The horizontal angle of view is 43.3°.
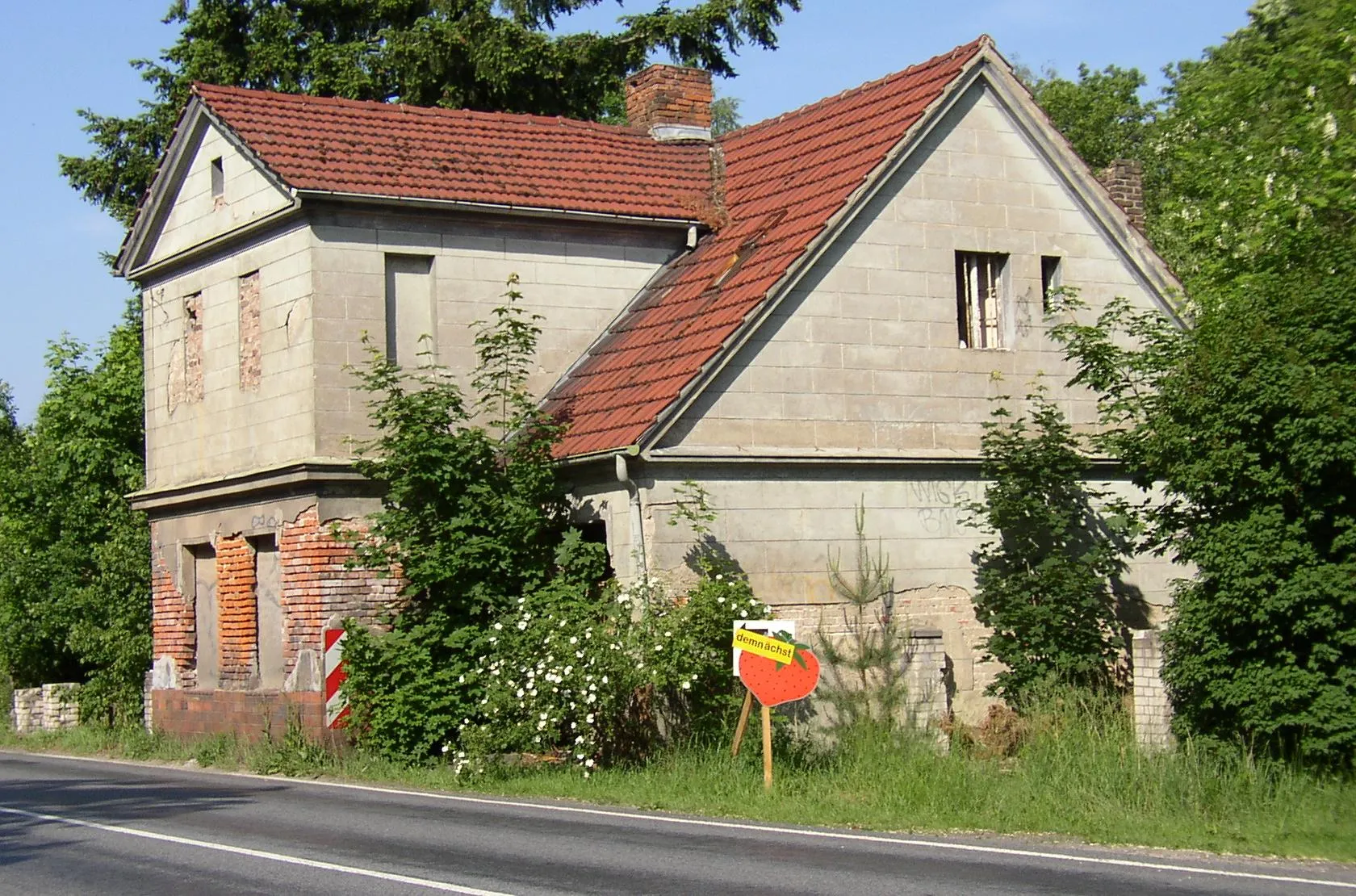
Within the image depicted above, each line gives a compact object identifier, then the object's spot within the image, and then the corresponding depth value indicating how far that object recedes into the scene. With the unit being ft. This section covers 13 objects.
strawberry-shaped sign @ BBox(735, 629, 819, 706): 52.70
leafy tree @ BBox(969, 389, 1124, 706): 62.13
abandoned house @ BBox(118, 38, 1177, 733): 63.72
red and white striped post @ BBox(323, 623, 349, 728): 65.00
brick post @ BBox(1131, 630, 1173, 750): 52.54
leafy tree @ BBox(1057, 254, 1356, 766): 47.01
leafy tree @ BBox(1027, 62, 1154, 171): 165.58
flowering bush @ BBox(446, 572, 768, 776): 56.34
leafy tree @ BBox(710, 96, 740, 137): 202.18
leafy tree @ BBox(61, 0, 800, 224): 105.70
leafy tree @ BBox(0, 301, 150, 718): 95.81
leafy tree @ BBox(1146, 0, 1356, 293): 72.95
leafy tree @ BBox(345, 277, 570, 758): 62.28
